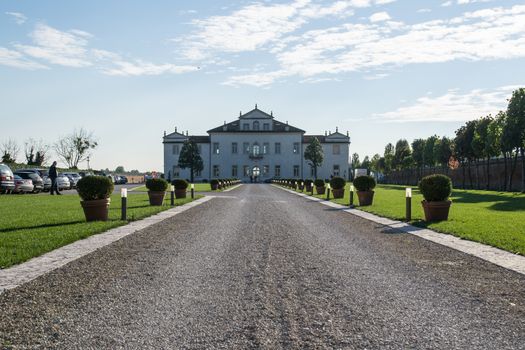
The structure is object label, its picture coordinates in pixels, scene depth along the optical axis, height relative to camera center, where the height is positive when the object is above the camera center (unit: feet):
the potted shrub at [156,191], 80.07 -3.33
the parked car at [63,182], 143.13 -3.62
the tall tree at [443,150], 231.30 +7.98
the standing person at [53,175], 103.53 -1.33
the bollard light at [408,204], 56.39 -3.74
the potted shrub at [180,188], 106.74 -3.84
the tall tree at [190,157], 320.91 +7.03
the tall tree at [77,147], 320.29 +13.08
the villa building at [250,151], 348.59 +11.61
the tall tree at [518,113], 135.23 +14.10
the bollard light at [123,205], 53.42 -3.63
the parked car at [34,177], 124.67 -1.91
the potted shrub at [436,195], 52.06 -2.61
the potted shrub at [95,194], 50.19 -2.43
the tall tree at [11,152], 314.06 +10.74
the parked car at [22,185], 115.96 -3.52
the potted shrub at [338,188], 110.52 -4.00
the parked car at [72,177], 164.37 -2.62
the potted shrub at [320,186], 135.13 -4.38
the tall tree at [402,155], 324.35 +8.49
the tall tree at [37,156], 311.27 +7.56
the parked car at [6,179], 107.86 -2.07
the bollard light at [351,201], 81.23 -5.15
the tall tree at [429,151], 256.93 +8.47
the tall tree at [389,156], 369.30 +8.68
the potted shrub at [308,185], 144.97 -4.37
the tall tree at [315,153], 333.21 +9.79
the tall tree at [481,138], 176.35 +10.26
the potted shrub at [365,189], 84.53 -3.24
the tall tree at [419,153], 269.23 +8.08
